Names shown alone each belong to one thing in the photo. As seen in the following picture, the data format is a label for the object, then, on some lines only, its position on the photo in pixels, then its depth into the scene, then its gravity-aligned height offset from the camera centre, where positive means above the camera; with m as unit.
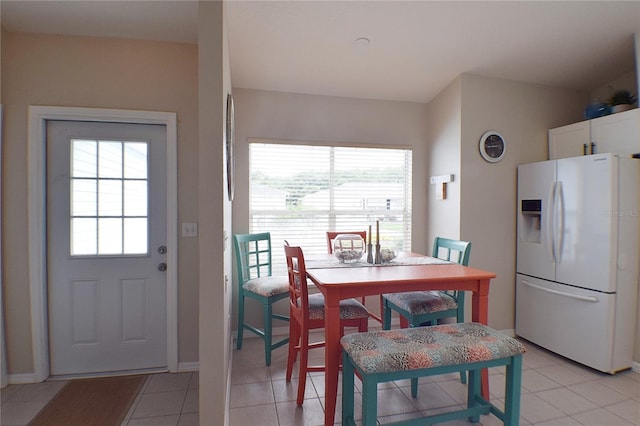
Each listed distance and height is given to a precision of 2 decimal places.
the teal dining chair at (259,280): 2.65 -0.68
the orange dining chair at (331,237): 3.08 -0.29
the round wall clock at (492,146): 3.05 +0.61
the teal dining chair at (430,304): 2.24 -0.71
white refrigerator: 2.42 -0.41
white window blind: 3.28 +0.16
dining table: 1.75 -0.44
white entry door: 2.34 -0.31
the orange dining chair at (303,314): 2.02 -0.74
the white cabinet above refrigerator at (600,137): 2.50 +0.64
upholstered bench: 1.47 -0.73
